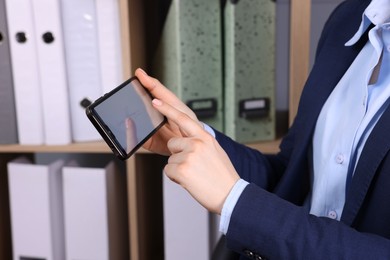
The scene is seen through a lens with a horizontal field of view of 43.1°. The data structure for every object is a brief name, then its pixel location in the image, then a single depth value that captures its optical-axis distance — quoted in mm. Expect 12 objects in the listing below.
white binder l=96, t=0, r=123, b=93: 1194
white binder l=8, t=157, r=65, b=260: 1287
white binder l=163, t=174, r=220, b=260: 1264
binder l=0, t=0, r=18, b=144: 1206
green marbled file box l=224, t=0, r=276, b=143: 1173
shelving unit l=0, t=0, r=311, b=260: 1150
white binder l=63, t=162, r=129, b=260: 1268
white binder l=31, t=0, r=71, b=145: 1181
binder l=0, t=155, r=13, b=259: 1395
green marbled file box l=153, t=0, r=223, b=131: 1174
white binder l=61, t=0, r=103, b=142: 1194
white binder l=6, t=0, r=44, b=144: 1192
